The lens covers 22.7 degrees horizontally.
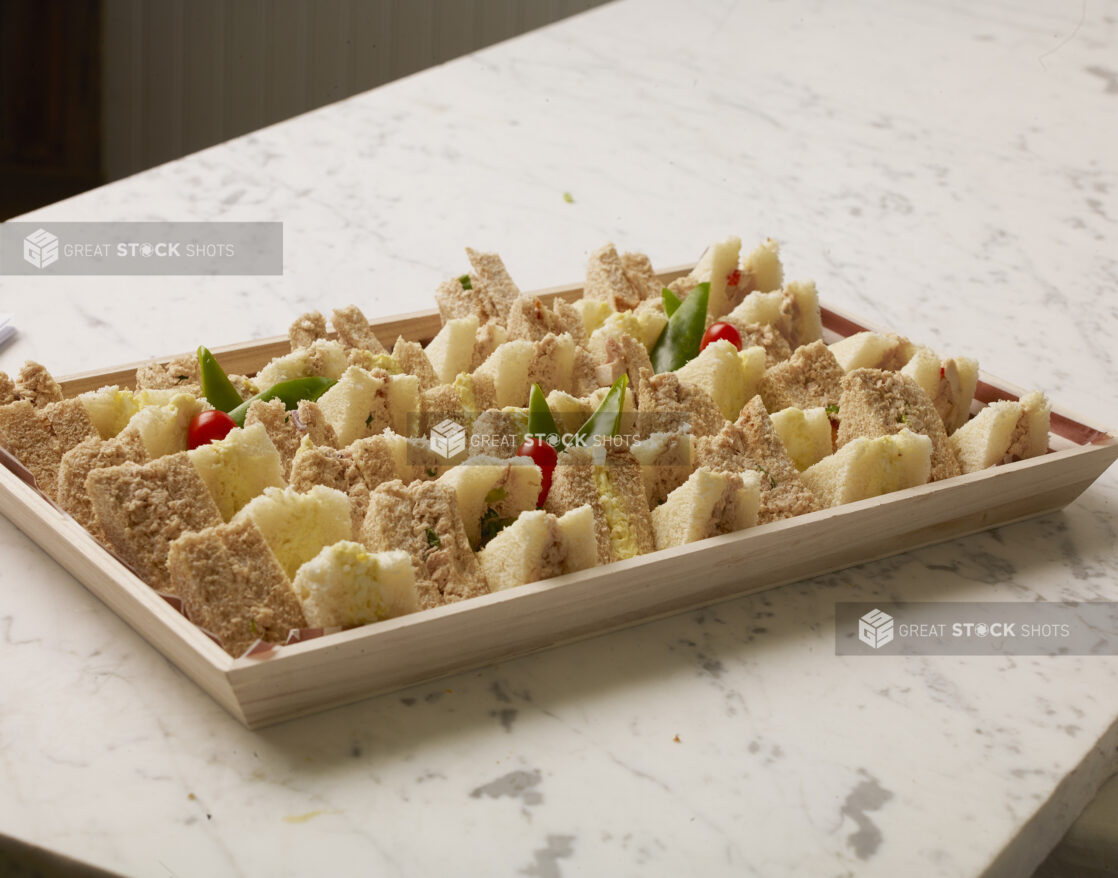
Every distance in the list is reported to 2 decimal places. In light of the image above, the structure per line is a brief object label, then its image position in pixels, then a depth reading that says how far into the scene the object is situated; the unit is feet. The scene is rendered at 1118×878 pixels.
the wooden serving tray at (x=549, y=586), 3.88
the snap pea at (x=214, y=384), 4.43
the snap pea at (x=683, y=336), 4.71
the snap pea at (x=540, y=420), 4.30
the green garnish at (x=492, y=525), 4.17
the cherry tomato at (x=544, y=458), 4.25
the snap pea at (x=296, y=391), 4.42
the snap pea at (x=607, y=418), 4.32
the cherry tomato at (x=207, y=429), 4.25
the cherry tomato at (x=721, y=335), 4.72
